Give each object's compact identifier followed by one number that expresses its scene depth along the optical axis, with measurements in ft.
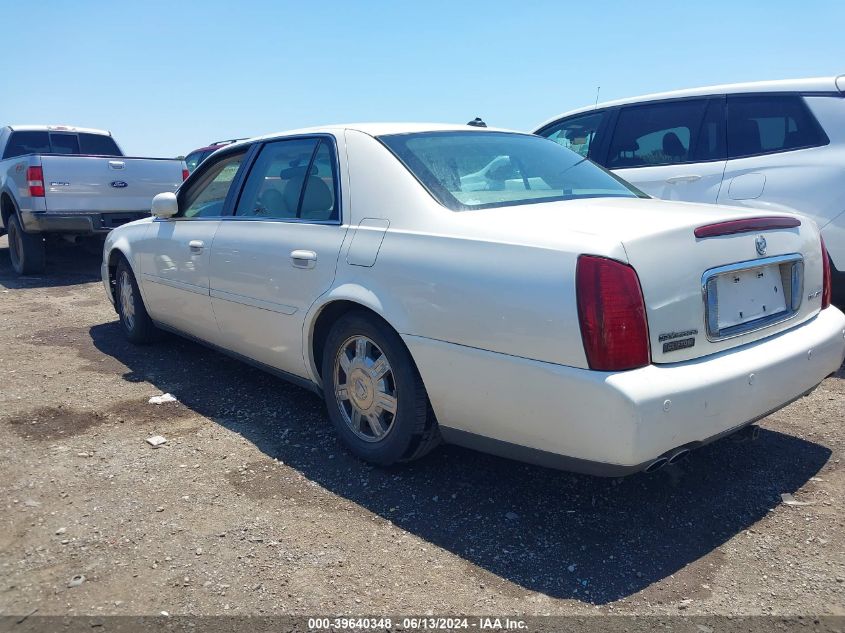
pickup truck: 28.53
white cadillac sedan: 8.15
